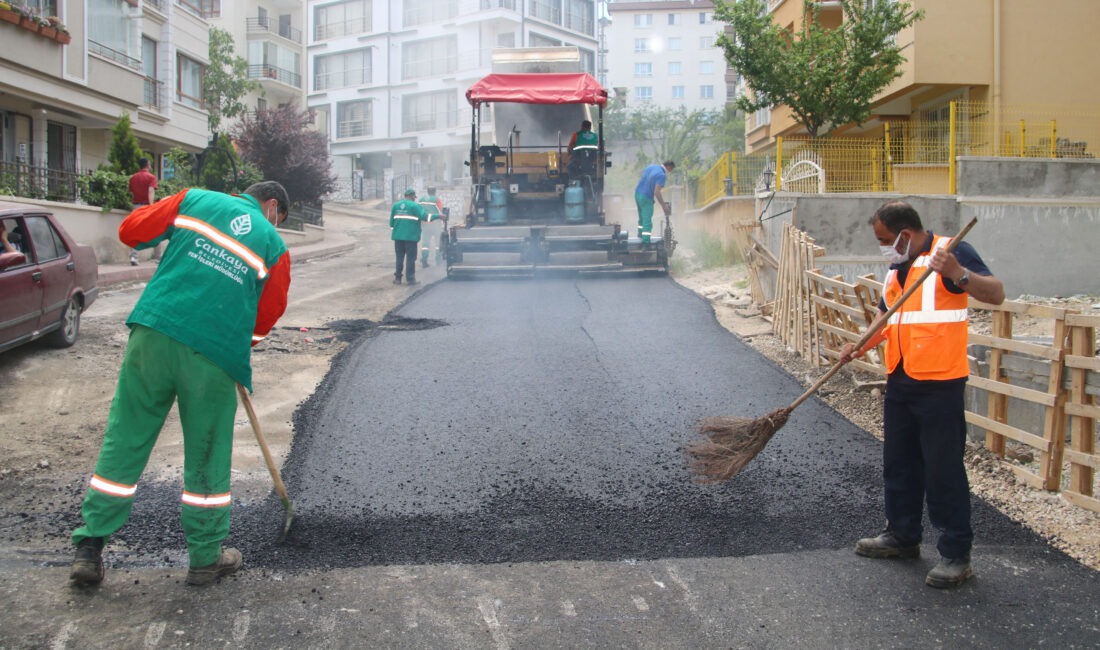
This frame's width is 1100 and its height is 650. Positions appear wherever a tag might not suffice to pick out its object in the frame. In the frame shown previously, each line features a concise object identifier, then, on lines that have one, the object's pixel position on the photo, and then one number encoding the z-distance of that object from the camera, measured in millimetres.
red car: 7312
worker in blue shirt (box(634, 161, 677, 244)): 15023
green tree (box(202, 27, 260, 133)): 31953
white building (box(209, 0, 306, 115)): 40562
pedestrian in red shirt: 14773
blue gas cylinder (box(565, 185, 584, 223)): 15000
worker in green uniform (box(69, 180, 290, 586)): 3771
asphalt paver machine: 14117
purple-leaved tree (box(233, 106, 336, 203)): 25562
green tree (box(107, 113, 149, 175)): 17266
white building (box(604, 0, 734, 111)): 65062
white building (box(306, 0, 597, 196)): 40594
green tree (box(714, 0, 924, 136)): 15680
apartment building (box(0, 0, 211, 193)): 16094
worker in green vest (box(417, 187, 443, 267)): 16797
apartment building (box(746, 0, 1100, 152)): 16016
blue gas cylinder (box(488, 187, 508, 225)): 15234
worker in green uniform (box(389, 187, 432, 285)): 14711
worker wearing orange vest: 3879
